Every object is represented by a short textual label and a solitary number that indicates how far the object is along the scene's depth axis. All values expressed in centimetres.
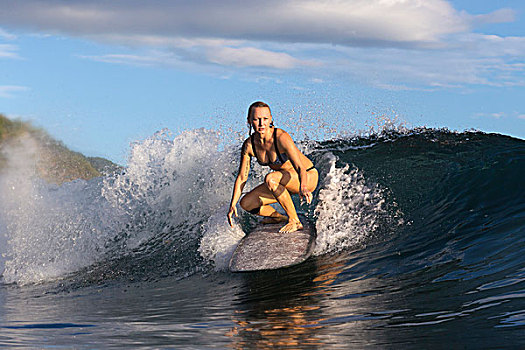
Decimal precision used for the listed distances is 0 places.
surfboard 625
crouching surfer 586
